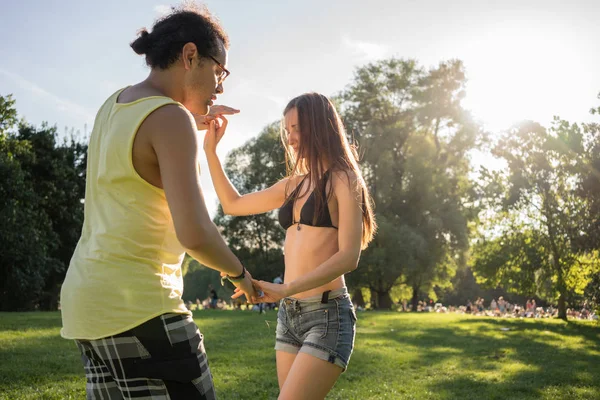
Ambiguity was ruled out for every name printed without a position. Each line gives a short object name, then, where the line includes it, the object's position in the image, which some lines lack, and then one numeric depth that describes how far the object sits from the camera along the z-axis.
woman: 3.64
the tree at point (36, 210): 31.36
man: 2.29
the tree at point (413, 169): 43.59
